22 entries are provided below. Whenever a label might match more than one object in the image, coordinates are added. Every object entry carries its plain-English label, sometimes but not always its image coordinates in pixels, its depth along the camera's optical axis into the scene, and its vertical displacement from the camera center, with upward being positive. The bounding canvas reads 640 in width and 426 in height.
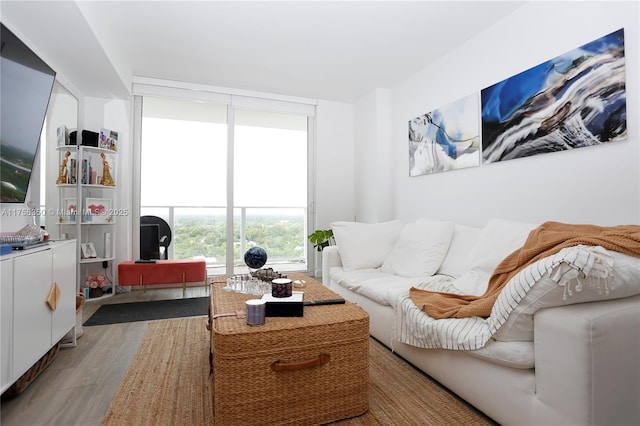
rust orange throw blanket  1.26 -0.15
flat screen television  1.95 +0.67
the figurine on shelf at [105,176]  3.65 +0.45
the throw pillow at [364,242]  3.04 -0.23
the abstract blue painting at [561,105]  2.02 +0.78
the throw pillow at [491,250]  2.05 -0.21
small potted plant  4.20 -0.25
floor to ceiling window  4.80 +0.60
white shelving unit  3.40 +0.12
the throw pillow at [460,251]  2.56 -0.27
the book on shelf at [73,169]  3.42 +0.49
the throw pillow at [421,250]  2.70 -0.27
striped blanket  1.12 -0.27
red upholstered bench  3.62 -0.61
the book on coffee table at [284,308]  1.54 -0.42
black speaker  3.93 -0.29
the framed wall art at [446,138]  3.03 +0.78
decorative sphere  2.27 -0.27
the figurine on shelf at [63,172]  3.30 +0.45
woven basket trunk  1.31 -0.62
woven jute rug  1.47 -0.88
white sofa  1.11 -0.51
